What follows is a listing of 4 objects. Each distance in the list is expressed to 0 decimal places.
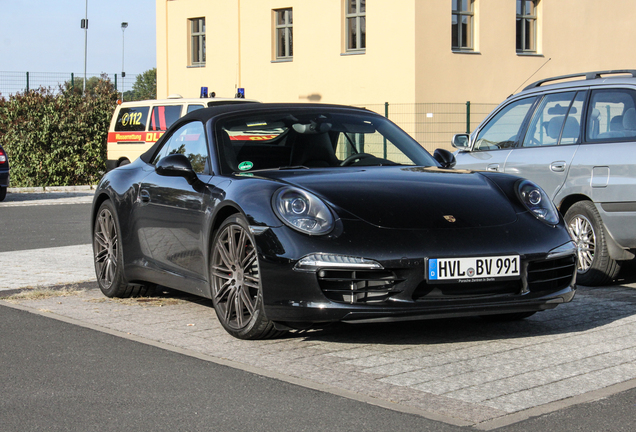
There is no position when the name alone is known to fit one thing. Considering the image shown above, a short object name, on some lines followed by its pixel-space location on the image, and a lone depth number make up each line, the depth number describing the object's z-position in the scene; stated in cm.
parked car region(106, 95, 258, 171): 2009
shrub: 2480
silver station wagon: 728
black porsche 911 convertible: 497
